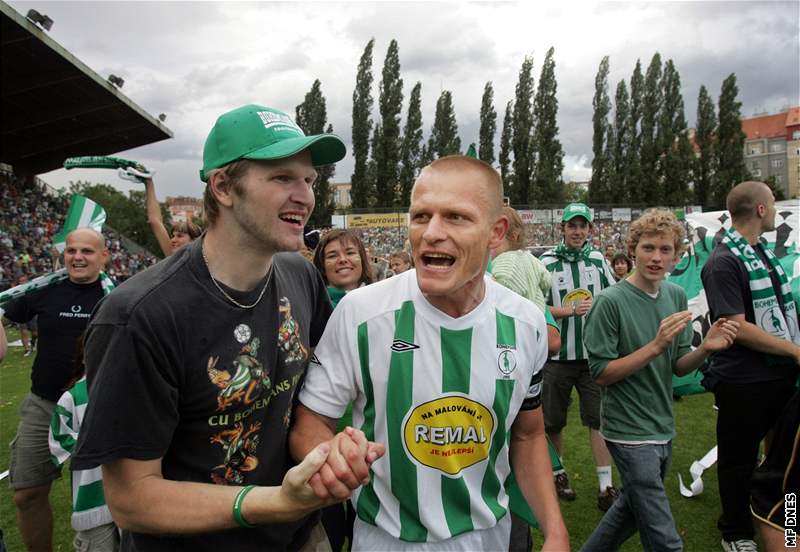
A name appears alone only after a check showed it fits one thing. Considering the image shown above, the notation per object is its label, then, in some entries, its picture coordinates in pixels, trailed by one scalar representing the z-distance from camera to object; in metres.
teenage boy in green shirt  3.00
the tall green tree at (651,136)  42.72
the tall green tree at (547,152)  41.06
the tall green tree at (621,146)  43.47
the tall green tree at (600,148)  44.09
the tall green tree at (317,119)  39.75
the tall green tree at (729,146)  42.06
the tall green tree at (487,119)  44.66
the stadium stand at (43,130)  20.48
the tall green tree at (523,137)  41.88
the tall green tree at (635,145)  42.88
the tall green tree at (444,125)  43.91
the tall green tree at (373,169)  40.72
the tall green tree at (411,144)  41.44
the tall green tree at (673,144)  42.38
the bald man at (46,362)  3.54
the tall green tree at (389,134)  40.75
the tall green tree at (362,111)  41.22
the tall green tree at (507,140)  43.91
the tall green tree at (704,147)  43.06
